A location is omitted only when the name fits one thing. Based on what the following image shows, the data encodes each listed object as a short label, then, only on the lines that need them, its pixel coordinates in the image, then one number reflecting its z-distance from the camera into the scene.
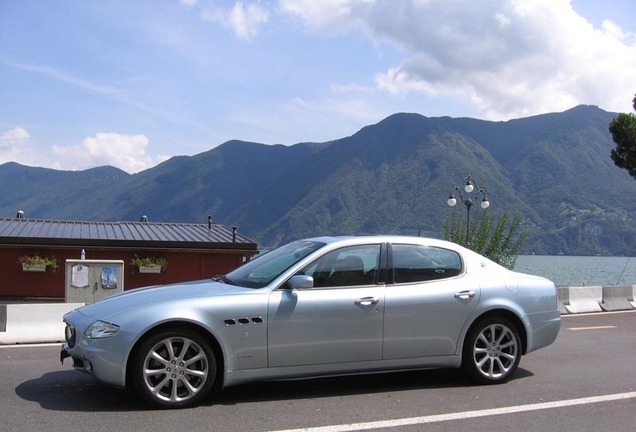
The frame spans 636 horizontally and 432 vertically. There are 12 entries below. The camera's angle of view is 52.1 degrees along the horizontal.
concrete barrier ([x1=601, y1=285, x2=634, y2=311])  14.61
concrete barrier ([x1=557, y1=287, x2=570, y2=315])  13.77
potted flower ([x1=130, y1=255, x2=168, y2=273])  18.17
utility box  12.93
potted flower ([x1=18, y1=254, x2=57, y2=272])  17.48
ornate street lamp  27.31
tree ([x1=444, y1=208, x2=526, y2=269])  31.97
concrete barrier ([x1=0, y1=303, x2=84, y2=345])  9.53
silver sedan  5.48
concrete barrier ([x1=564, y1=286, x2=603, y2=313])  13.97
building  17.84
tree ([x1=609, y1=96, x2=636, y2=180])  25.75
